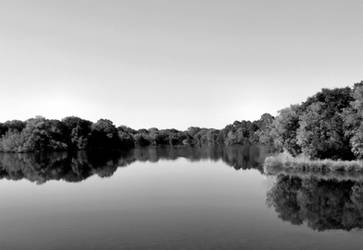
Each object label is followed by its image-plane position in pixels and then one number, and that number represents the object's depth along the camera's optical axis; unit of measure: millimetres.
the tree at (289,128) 78812
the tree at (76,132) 179125
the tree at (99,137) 187500
